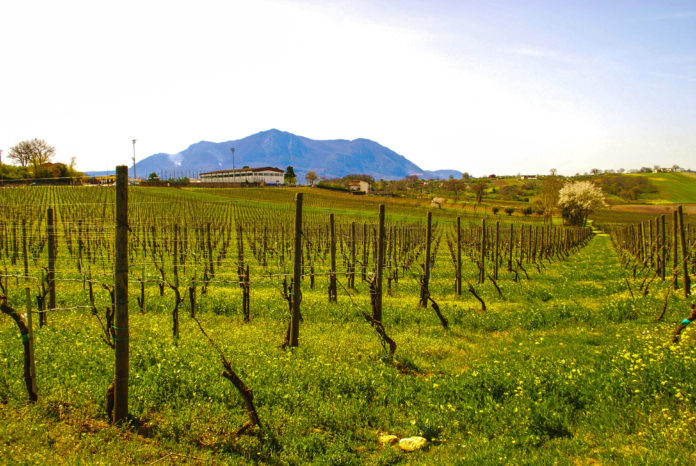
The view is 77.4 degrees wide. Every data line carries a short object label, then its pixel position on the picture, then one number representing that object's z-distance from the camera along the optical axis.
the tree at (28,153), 72.62
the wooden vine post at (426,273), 11.32
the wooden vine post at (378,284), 8.62
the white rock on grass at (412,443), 5.15
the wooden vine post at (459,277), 14.60
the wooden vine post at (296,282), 7.80
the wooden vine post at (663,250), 15.08
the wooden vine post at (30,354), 5.50
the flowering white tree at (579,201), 68.75
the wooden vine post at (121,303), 5.11
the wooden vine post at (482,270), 17.21
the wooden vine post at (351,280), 16.16
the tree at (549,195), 75.09
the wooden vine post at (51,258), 10.88
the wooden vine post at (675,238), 13.23
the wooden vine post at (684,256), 11.45
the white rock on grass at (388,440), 5.33
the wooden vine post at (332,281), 11.82
